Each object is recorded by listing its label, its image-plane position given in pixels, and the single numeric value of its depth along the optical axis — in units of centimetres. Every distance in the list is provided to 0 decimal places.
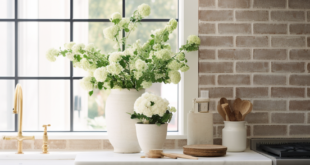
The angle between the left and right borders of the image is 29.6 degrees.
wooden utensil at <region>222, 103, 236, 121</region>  309
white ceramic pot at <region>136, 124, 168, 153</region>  289
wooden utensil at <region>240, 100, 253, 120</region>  309
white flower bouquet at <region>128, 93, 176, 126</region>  284
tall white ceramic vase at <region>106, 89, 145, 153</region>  298
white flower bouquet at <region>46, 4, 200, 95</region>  296
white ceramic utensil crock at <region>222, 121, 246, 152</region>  304
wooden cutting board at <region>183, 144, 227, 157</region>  284
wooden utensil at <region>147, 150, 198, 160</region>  281
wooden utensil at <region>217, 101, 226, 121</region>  313
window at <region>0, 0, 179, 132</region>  336
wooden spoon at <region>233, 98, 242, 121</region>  310
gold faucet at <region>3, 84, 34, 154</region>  314
